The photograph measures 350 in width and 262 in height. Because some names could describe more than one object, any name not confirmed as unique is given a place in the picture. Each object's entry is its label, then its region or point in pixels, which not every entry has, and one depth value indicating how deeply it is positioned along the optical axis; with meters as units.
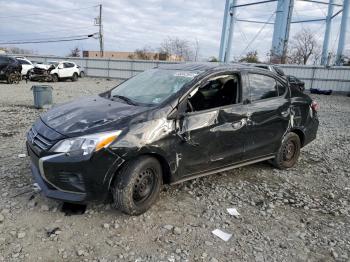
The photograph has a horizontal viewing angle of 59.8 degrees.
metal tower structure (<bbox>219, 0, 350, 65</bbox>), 24.28
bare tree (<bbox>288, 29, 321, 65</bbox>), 44.09
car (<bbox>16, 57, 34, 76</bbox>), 20.40
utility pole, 40.97
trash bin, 9.74
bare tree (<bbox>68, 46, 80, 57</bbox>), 50.74
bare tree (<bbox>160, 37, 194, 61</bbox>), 45.75
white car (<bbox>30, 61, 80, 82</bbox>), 20.66
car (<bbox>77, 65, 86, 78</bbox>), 26.98
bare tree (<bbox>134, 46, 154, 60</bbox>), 41.40
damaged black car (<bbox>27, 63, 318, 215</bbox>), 3.06
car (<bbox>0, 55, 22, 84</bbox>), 17.19
